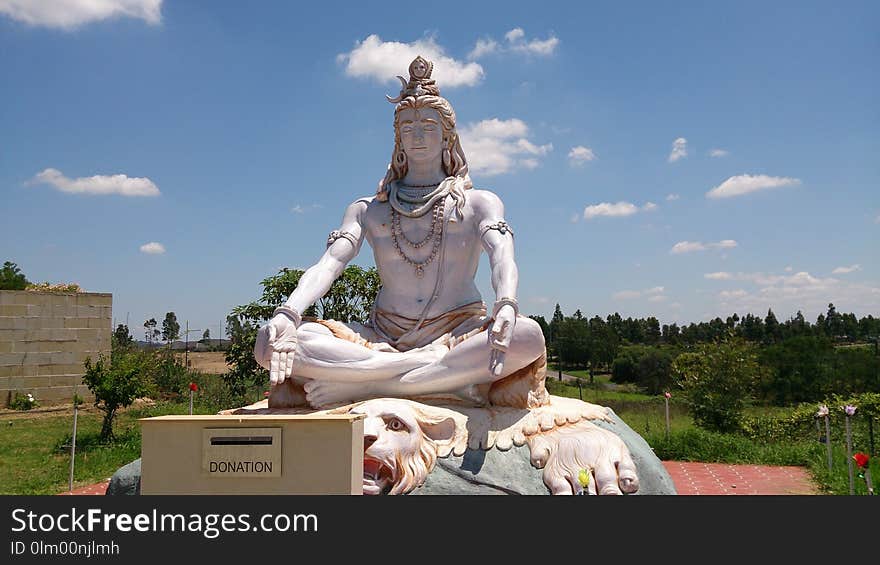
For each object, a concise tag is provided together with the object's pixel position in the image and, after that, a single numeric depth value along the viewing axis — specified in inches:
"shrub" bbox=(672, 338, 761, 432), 374.6
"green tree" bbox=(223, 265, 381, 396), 369.4
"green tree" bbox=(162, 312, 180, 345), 1227.0
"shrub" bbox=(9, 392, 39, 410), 473.5
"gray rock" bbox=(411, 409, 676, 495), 160.7
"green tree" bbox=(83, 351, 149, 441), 346.9
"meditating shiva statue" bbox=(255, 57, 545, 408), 176.7
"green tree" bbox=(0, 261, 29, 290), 652.7
